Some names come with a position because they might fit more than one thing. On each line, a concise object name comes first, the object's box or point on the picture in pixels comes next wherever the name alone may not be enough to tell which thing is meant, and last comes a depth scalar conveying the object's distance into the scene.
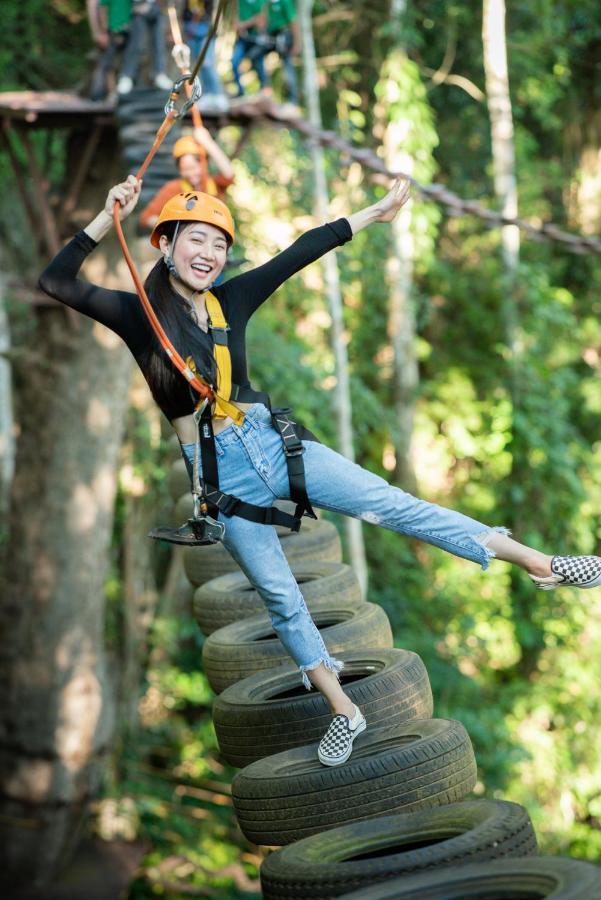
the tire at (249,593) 8.36
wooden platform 15.48
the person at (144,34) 15.23
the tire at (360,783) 5.73
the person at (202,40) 15.37
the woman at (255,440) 5.96
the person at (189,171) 11.55
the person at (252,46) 17.33
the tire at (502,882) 4.16
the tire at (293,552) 9.62
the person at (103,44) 15.80
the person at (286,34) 15.95
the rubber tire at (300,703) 6.46
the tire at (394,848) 4.76
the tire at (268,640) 7.59
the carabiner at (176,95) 6.69
